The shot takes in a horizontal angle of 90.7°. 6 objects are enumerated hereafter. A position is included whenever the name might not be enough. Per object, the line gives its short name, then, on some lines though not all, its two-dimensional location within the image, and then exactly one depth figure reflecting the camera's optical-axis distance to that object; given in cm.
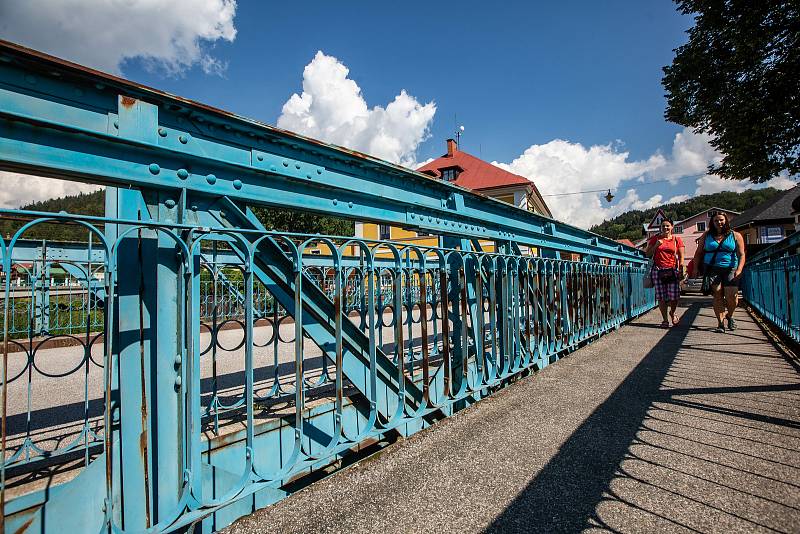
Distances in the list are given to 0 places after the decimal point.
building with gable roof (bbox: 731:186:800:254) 4631
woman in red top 749
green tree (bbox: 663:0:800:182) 1352
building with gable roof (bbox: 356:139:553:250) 3003
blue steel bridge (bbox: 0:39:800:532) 147
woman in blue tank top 650
